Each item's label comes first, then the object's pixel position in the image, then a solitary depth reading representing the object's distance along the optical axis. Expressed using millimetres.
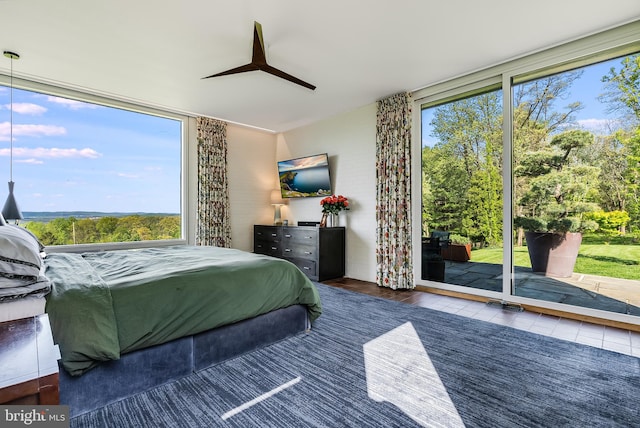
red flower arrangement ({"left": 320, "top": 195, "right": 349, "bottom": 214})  4848
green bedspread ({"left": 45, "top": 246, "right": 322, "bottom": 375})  1474
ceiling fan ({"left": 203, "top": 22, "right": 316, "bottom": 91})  2578
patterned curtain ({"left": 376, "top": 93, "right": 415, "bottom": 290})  4164
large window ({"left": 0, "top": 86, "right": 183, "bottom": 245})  3822
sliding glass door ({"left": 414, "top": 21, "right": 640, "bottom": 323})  2861
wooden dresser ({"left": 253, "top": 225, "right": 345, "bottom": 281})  4648
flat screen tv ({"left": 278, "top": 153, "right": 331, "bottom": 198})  5203
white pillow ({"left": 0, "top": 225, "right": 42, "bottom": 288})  1353
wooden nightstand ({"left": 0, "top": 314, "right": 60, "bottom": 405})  669
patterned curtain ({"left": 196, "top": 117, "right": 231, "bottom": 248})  5051
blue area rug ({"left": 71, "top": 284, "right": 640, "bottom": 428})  1548
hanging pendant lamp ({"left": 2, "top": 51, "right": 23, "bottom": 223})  3171
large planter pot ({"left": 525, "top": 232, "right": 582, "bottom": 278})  3170
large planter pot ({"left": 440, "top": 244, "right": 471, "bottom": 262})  3907
